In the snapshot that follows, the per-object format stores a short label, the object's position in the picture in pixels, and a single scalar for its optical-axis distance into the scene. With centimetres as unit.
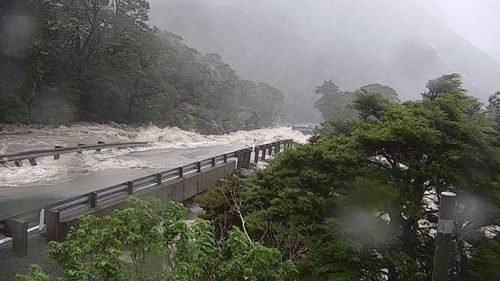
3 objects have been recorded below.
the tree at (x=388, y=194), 608
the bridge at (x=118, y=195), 778
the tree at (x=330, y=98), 6107
